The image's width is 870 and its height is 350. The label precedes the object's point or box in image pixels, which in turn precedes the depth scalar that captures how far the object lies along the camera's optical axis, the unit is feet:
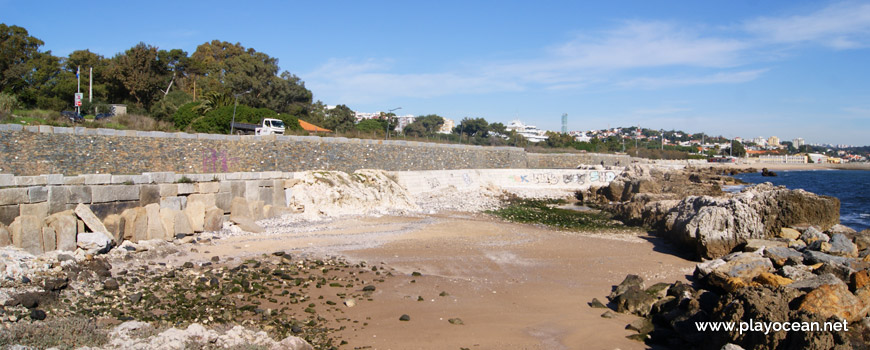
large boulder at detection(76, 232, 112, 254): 32.41
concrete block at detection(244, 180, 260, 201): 51.31
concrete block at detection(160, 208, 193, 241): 39.73
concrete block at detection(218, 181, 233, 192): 48.39
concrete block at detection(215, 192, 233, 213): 47.43
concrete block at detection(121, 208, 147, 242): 37.17
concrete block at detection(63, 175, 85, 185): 36.42
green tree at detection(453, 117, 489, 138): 289.94
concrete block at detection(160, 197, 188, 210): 42.72
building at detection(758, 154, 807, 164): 417.90
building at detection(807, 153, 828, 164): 449.89
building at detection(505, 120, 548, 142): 501.80
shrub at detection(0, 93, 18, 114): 80.98
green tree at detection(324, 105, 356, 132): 169.96
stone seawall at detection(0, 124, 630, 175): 55.98
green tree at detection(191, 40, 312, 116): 151.84
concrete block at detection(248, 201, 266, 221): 50.17
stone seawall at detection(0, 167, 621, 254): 32.71
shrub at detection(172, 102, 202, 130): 113.33
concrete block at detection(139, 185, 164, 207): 41.16
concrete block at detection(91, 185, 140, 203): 37.83
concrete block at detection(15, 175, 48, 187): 33.91
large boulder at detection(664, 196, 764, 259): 40.93
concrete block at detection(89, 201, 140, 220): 37.71
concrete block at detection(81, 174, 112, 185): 37.60
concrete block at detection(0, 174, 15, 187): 33.12
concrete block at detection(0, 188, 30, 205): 32.68
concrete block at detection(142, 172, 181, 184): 42.14
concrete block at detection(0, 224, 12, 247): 30.27
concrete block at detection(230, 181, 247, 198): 49.65
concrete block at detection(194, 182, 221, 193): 45.83
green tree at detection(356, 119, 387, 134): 185.54
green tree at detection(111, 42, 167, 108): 139.03
